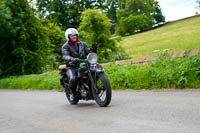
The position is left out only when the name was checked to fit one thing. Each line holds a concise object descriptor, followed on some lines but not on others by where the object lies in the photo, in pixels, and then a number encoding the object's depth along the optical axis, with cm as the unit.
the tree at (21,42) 1819
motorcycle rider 729
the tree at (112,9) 9002
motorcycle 643
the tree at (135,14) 6744
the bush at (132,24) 6688
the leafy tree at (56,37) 2664
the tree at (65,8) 5369
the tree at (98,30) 1945
